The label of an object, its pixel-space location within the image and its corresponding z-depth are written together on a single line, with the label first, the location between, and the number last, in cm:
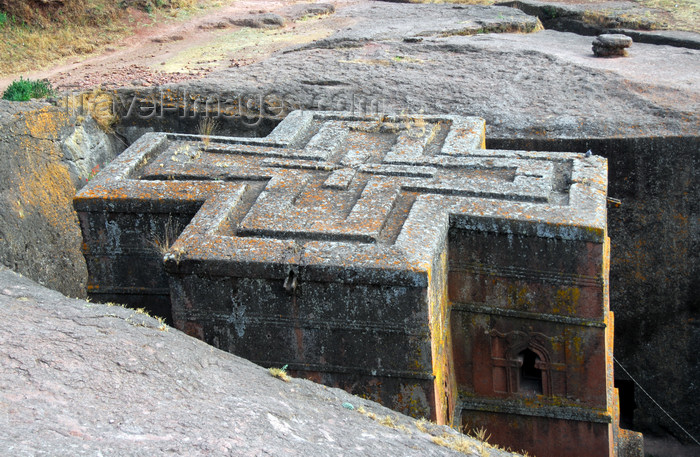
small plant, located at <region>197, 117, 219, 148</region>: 891
